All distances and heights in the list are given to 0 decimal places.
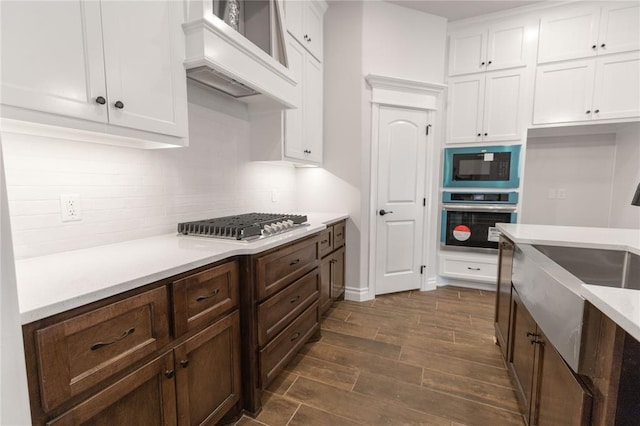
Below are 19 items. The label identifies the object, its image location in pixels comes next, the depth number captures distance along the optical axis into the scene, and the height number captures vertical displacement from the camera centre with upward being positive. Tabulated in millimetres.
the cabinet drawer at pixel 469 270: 3332 -982
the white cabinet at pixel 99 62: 896 +461
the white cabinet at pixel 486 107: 3178 +906
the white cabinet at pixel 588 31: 2773 +1562
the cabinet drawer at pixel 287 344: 1619 -1006
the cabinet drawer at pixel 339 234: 2785 -483
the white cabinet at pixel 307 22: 2354 +1454
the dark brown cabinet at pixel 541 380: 902 -766
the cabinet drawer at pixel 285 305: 1579 -749
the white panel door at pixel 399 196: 3127 -107
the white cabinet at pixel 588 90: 2824 +994
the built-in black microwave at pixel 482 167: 3178 +227
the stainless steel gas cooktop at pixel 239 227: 1595 -243
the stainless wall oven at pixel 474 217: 3227 -352
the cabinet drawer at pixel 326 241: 2438 -485
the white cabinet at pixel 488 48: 3131 +1549
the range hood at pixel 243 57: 1444 +743
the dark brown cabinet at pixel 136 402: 855 -715
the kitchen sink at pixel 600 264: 1453 -413
